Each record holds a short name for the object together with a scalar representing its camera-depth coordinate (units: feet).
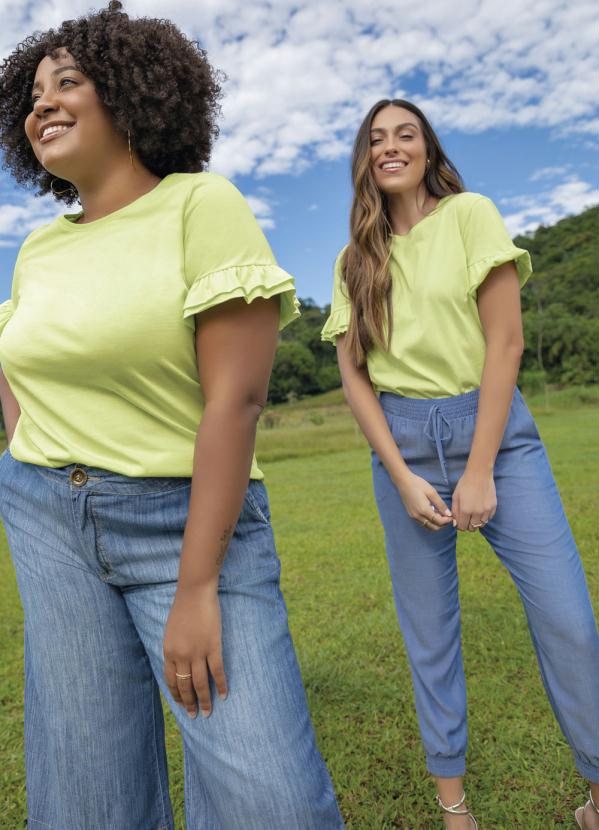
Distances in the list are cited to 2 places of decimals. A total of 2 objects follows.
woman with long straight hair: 6.26
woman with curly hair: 3.66
